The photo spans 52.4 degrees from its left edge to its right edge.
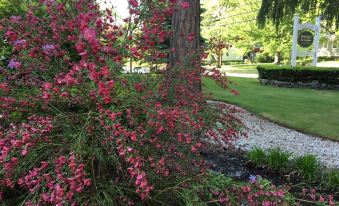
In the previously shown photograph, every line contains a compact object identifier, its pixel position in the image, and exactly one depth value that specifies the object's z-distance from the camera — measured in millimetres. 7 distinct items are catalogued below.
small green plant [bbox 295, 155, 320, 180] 3772
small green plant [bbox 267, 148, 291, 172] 4039
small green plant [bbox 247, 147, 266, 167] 4223
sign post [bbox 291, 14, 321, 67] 15328
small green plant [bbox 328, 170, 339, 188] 3557
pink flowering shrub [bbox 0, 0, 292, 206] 1771
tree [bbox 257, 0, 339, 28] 6977
